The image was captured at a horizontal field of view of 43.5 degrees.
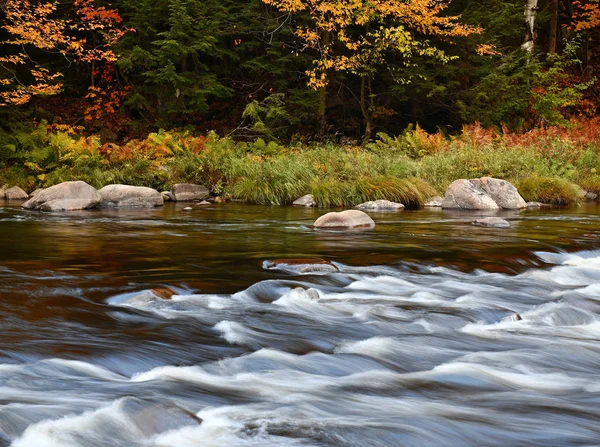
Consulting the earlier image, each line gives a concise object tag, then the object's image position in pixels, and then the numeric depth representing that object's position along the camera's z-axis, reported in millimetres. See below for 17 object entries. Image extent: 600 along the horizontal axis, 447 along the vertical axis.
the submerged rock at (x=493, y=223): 10633
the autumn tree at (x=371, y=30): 19875
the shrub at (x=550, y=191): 15195
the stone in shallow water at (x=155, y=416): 3381
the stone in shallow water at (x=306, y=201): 15155
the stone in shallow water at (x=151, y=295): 5608
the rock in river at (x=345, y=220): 10352
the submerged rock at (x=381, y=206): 14180
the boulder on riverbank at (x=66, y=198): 13797
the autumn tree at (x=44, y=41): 15492
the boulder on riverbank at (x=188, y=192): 16234
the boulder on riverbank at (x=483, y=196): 14211
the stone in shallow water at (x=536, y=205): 14827
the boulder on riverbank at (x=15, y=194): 16764
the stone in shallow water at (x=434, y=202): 14844
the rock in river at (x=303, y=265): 6914
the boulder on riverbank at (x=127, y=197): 15008
